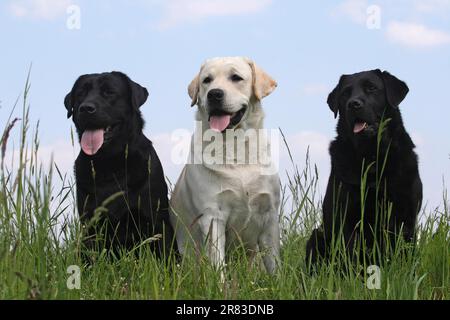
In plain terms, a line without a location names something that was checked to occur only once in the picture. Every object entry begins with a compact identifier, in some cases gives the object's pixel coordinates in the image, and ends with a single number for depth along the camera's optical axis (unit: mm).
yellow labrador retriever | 5047
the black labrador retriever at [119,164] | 4957
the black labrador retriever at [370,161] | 4828
